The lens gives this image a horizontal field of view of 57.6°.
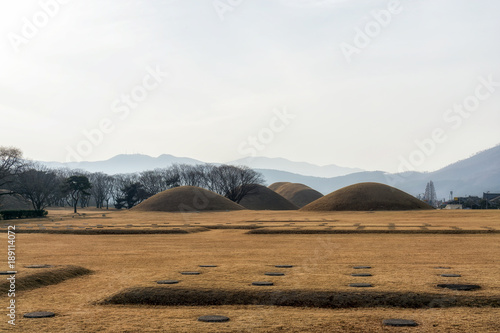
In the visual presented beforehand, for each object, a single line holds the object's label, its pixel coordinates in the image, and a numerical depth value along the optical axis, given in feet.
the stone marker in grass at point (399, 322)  35.08
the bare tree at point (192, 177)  526.16
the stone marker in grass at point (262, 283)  48.73
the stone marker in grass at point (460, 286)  45.29
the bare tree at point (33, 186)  307.78
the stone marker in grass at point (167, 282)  49.45
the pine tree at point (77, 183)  322.96
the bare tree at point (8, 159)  268.62
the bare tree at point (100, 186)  514.68
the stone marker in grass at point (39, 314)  38.42
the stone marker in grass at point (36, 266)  62.85
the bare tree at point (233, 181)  485.15
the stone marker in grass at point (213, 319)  36.73
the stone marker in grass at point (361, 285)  46.83
